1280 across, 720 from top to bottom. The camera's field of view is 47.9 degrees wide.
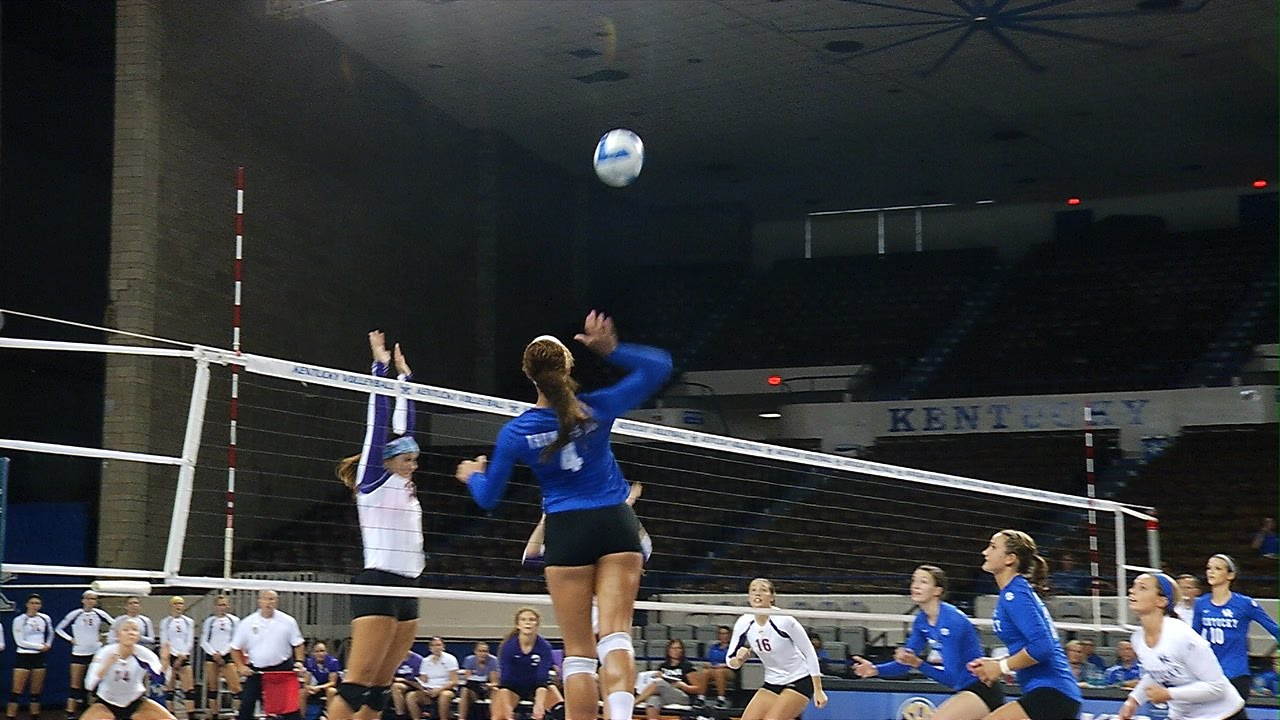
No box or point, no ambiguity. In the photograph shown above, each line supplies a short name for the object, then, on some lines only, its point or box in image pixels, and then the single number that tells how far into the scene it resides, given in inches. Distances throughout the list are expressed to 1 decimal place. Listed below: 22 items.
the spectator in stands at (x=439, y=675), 588.7
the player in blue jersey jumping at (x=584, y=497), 190.1
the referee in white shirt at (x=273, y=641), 503.5
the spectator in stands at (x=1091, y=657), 548.9
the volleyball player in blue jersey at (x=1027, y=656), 250.4
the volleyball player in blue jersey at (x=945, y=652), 269.9
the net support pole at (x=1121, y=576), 418.3
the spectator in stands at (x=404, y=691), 580.7
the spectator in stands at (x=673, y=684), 561.9
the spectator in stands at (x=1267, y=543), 676.7
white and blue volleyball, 315.3
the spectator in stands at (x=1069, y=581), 681.6
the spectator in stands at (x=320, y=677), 568.4
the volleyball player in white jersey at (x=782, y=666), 372.8
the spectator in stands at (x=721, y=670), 590.9
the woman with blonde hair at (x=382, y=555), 243.6
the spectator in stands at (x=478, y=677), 563.8
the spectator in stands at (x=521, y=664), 443.5
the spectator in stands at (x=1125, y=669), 506.1
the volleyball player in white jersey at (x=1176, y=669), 281.7
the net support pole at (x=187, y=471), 225.0
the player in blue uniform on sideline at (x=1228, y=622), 353.1
